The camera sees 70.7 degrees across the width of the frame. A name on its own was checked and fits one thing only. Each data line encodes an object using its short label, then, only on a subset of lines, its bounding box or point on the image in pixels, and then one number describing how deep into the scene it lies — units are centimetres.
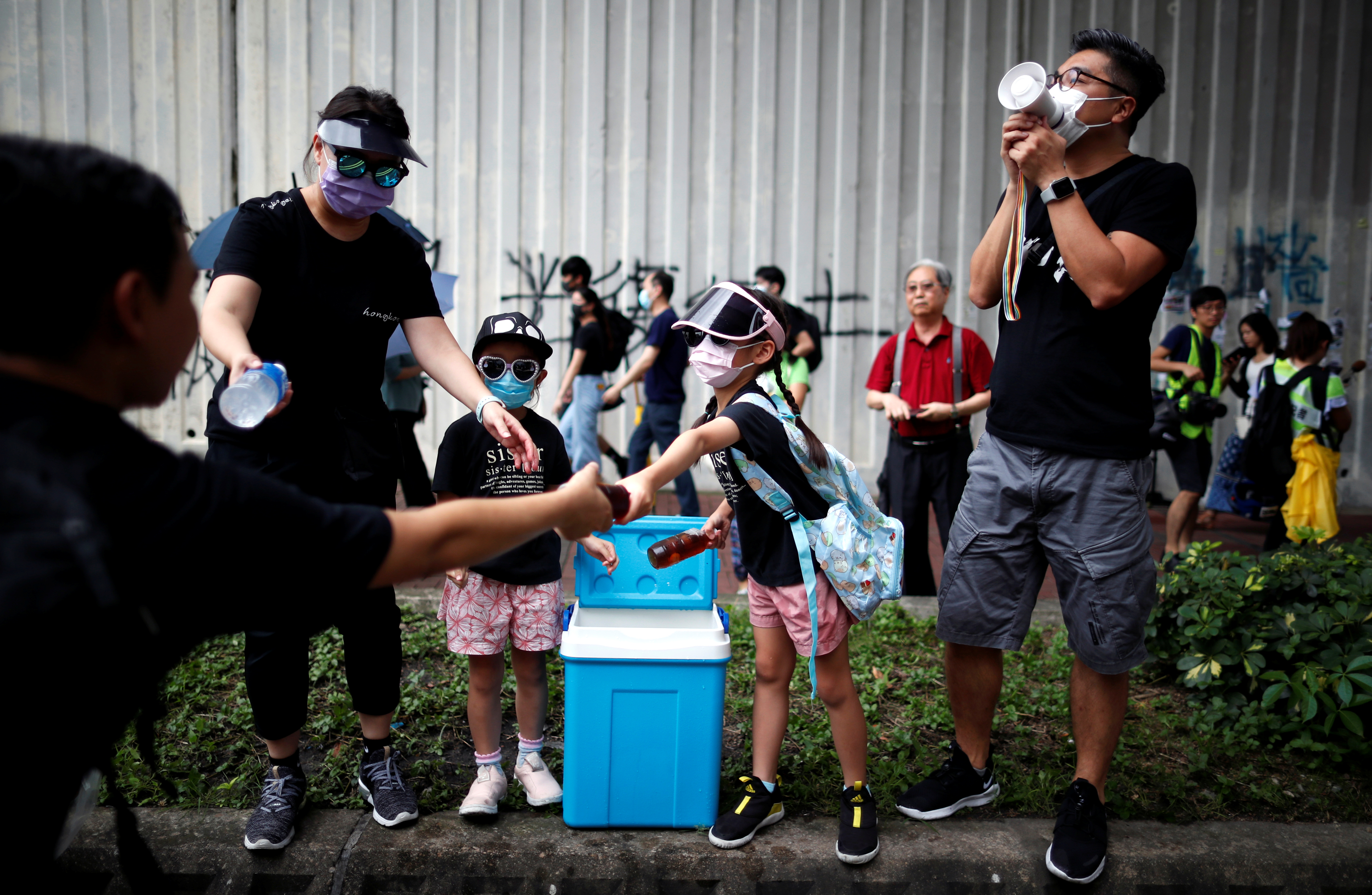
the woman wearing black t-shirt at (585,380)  738
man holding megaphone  260
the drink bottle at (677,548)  279
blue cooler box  282
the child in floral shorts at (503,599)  303
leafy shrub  335
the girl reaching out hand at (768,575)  275
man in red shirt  505
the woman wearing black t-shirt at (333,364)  271
